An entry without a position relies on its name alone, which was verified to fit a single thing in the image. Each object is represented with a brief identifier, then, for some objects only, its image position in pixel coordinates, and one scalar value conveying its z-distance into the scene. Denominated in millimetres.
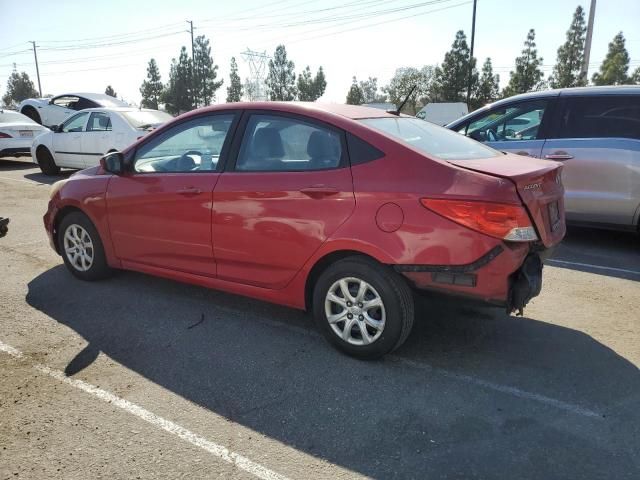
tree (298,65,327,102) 65688
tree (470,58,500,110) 48062
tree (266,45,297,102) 64375
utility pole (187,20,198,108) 59541
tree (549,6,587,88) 55312
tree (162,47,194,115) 61469
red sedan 3037
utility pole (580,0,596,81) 26953
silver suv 5840
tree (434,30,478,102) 44781
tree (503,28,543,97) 49594
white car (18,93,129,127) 16422
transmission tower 62675
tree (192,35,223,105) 62219
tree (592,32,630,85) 55094
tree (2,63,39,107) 82125
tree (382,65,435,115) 64438
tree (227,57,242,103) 70500
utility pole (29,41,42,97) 78456
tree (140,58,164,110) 68875
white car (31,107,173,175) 10844
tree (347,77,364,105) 61000
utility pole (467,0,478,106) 34219
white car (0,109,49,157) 13852
